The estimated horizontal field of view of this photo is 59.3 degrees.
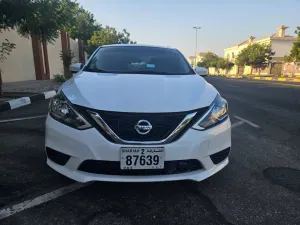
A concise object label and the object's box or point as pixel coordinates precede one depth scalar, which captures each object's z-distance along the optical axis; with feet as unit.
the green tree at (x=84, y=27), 111.34
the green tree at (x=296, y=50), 92.10
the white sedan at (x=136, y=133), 6.75
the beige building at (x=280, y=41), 177.99
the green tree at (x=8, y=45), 24.58
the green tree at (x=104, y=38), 100.53
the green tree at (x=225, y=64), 199.31
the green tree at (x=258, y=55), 147.95
